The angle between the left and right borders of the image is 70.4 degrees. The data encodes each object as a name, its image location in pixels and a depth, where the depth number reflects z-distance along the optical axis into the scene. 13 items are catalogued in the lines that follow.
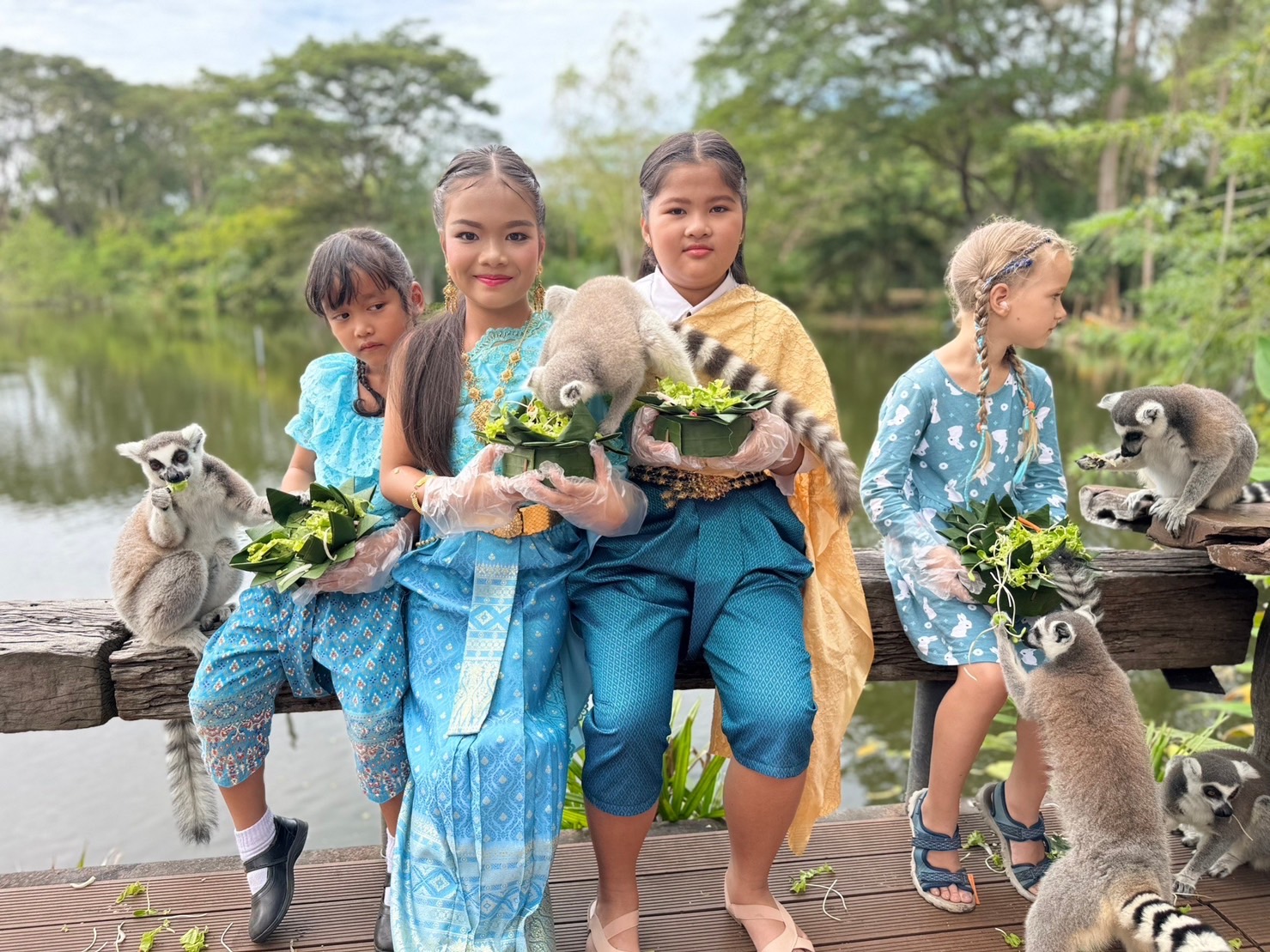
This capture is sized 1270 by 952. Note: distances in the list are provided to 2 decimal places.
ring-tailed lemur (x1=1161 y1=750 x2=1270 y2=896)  2.70
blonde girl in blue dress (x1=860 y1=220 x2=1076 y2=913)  2.64
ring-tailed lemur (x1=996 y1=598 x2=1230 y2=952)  2.15
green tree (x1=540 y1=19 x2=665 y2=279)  30.97
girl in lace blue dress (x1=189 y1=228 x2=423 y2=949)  2.35
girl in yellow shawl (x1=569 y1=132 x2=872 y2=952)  2.32
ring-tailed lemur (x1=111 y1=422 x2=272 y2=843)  2.66
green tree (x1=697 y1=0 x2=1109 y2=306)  23.53
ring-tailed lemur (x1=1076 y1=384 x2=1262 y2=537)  2.79
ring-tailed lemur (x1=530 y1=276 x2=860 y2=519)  2.21
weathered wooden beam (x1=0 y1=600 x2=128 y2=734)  2.59
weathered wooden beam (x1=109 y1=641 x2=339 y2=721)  2.65
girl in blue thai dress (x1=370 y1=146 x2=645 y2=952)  2.13
